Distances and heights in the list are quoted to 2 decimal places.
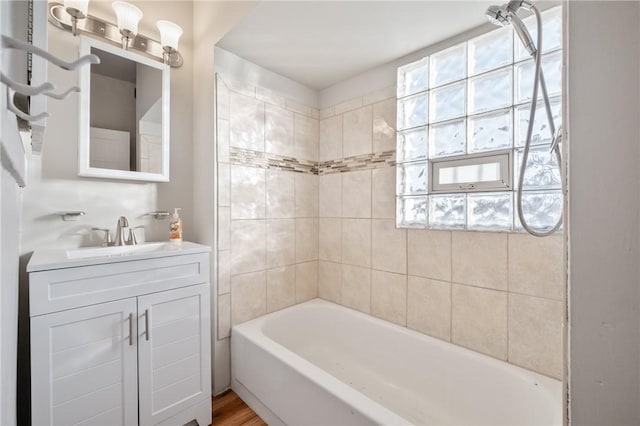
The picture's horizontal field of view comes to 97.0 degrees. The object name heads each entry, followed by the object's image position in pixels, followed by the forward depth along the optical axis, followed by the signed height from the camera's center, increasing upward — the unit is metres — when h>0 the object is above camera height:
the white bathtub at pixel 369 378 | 1.21 -0.86
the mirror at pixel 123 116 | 1.51 +0.56
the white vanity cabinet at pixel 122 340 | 1.10 -0.56
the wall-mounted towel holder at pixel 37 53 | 0.31 +0.19
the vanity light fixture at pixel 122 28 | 1.44 +1.02
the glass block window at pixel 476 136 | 1.29 +0.41
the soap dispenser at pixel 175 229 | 1.75 -0.10
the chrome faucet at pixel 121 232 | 1.58 -0.11
